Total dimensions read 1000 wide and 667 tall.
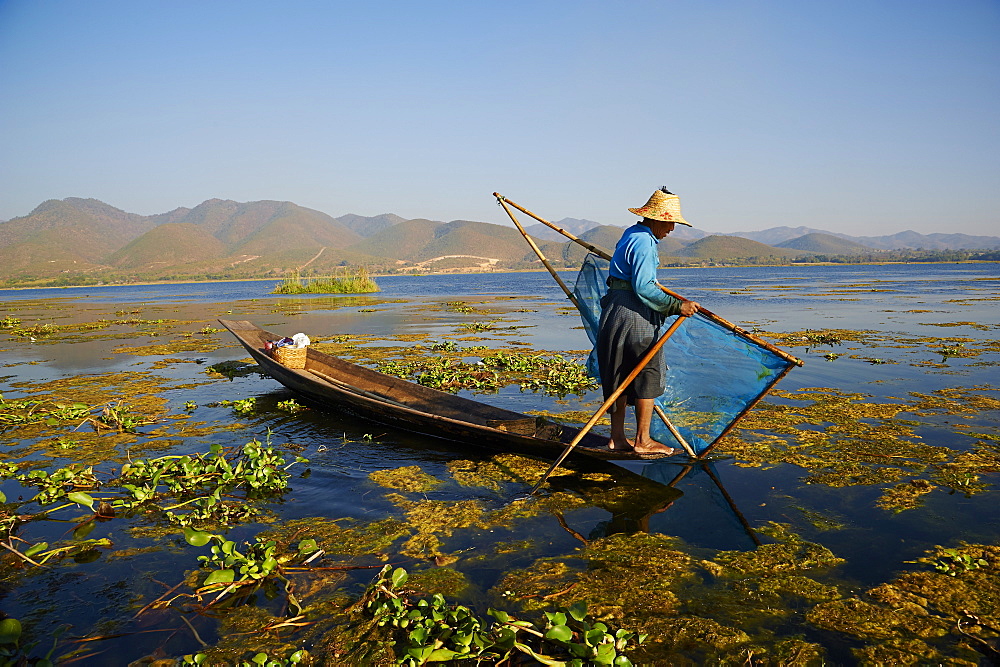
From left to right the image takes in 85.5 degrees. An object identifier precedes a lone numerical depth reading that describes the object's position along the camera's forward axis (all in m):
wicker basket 9.59
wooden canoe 5.69
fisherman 4.80
